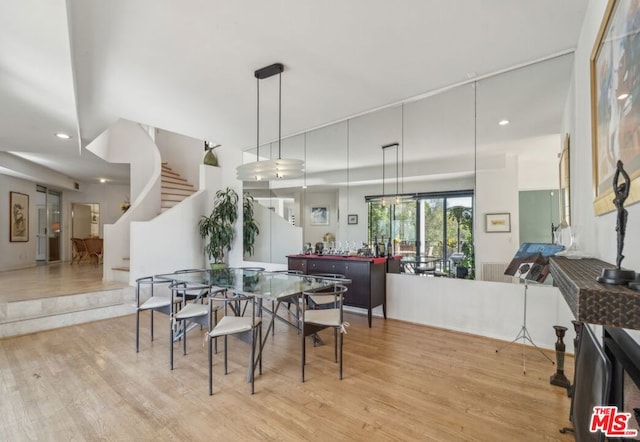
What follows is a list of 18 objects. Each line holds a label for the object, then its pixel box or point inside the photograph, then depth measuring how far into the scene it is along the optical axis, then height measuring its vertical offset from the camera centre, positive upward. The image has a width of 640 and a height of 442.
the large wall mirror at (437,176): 3.43 +0.69
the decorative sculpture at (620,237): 1.01 -0.05
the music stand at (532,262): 2.55 -0.36
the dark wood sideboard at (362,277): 4.01 -0.76
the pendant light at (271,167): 3.05 +0.56
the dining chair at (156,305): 3.23 -0.92
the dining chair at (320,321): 2.59 -0.90
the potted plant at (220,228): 5.96 -0.14
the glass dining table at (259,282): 2.72 -0.66
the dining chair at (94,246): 8.76 -0.73
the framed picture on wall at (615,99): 1.21 +0.60
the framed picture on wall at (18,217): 7.43 +0.10
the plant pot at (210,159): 6.52 +1.36
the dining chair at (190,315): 2.80 -0.90
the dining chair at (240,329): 2.37 -0.89
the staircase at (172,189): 7.13 +0.83
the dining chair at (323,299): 3.16 -0.85
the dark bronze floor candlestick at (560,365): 2.44 -1.20
